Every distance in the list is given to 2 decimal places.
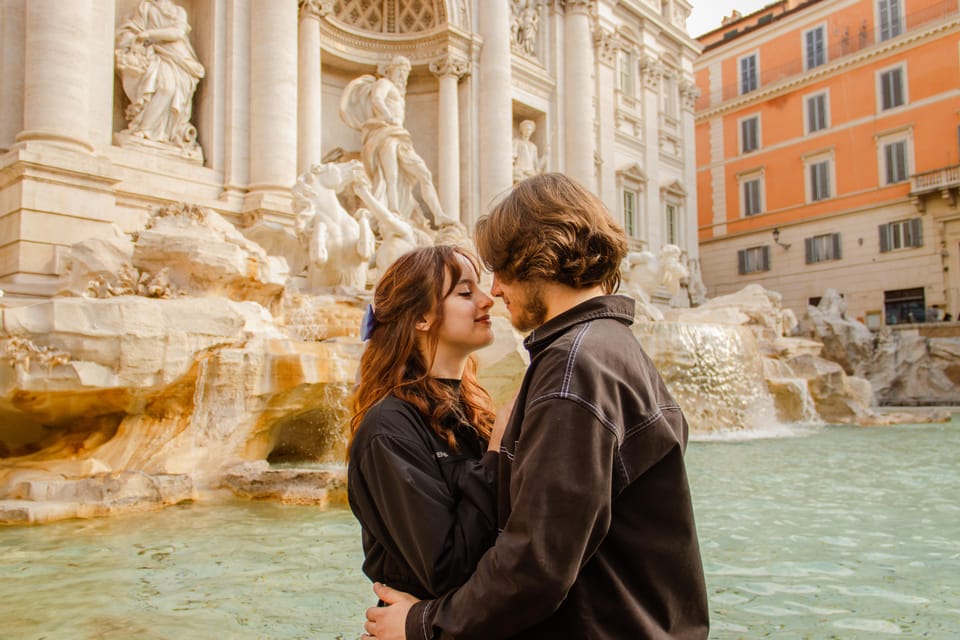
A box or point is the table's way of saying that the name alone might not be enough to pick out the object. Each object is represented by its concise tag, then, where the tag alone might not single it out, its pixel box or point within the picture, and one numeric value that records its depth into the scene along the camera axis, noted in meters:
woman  1.12
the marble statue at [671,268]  12.62
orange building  22.61
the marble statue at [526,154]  17.27
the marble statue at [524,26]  17.67
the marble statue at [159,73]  10.23
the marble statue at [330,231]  8.55
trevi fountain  2.90
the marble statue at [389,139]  12.52
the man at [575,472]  0.96
